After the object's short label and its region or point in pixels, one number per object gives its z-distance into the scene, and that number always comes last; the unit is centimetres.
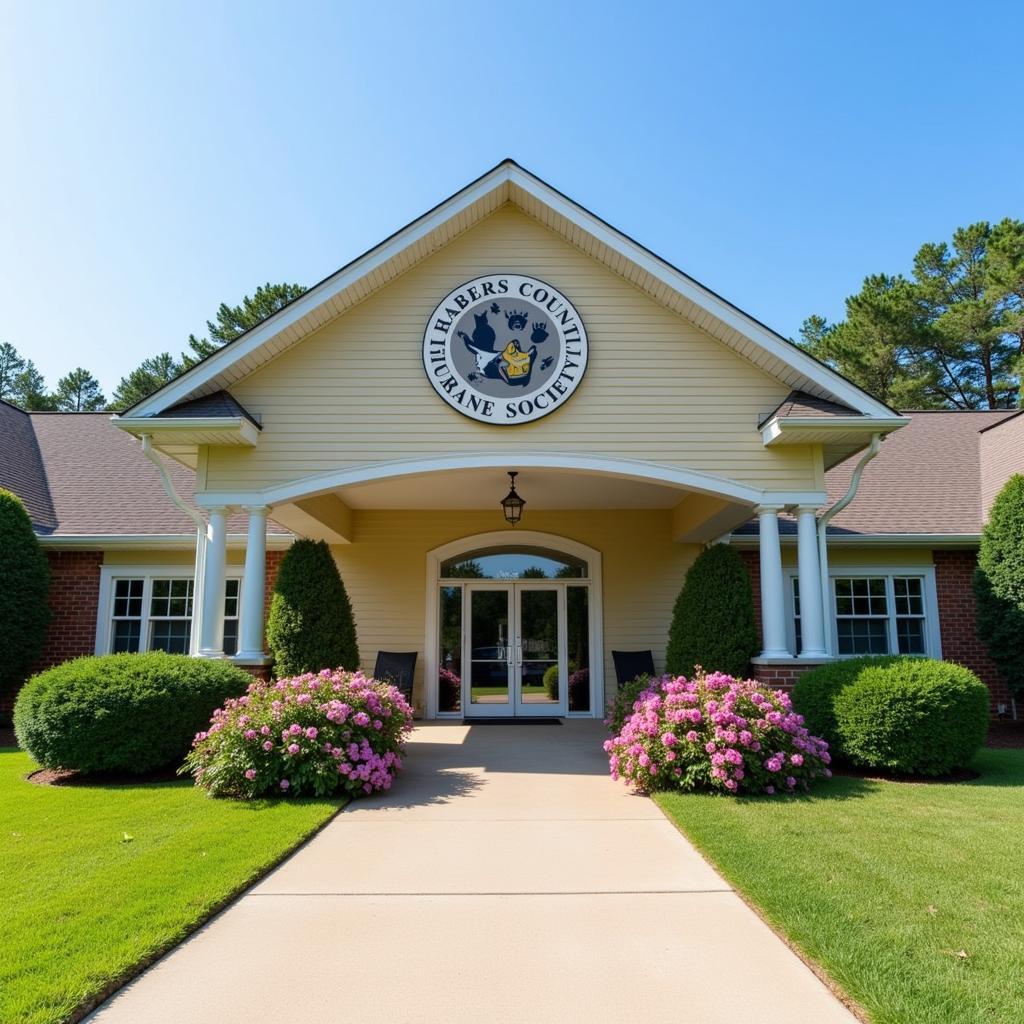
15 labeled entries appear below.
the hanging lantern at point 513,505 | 1076
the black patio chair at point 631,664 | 1286
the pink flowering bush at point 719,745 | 698
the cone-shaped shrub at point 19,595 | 1149
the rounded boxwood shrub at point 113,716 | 754
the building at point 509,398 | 906
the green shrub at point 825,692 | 796
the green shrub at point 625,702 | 923
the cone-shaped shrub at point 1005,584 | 1111
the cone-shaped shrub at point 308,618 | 905
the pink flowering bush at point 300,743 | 695
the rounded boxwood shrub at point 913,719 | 753
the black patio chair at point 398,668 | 1282
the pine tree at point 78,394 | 4575
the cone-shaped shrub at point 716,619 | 921
